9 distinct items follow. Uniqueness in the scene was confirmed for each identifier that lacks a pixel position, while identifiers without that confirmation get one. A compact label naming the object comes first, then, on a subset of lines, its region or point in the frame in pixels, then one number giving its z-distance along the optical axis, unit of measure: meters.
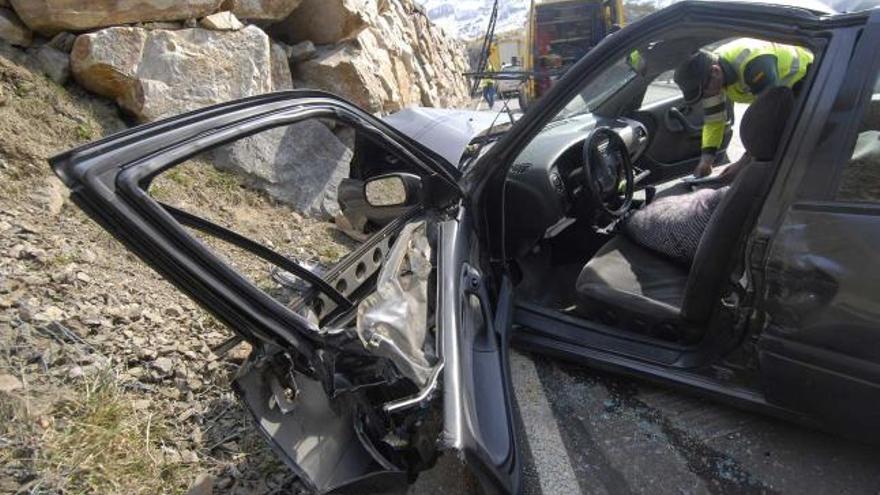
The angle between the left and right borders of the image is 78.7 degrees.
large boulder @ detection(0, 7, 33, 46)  3.67
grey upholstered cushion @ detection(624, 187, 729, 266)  2.39
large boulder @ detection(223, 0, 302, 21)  5.04
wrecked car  1.40
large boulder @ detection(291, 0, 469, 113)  5.80
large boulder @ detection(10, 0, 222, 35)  3.77
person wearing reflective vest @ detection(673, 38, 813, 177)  2.78
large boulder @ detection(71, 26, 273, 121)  3.94
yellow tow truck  12.38
